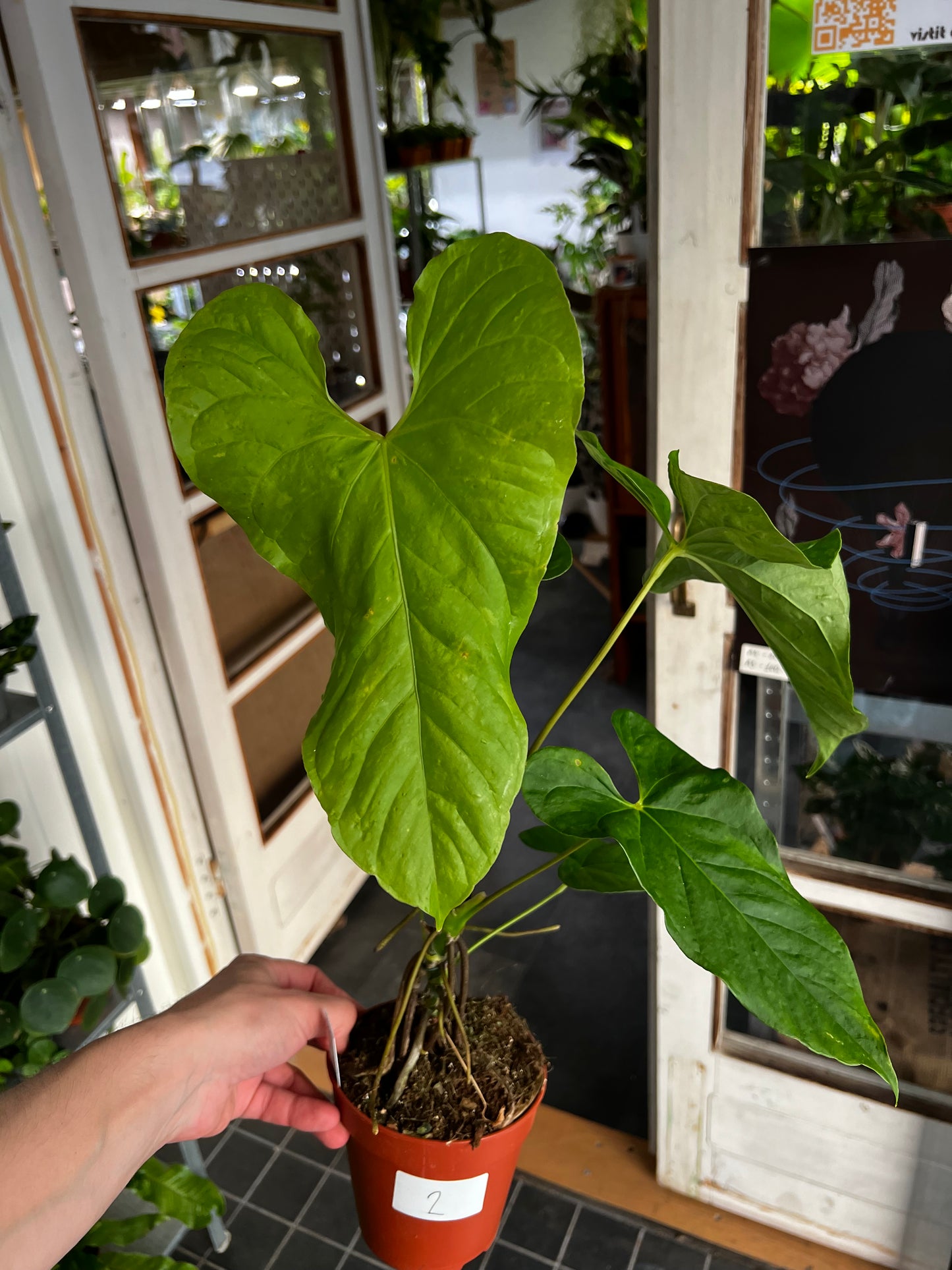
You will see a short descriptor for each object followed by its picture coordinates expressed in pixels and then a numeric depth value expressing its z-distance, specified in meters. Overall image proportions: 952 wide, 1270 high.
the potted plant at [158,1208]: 1.23
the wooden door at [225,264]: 1.41
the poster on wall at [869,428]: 1.01
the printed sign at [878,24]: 0.90
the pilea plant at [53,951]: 1.09
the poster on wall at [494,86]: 4.68
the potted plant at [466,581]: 0.52
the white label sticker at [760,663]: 1.21
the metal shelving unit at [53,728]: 1.15
